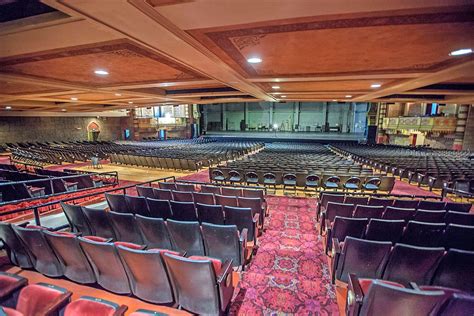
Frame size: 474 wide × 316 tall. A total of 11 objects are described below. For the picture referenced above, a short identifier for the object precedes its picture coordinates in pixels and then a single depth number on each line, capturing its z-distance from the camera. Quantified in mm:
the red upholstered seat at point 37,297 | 1951
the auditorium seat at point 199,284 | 2176
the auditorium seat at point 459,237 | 3211
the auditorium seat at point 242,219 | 3819
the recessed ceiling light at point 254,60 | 4969
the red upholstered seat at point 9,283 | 2057
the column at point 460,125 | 19219
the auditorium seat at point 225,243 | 3084
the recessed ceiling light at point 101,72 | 5906
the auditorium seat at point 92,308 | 1812
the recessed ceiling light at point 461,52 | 4184
